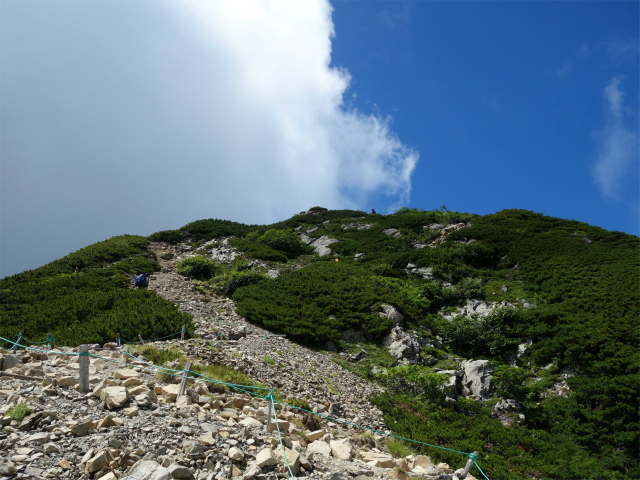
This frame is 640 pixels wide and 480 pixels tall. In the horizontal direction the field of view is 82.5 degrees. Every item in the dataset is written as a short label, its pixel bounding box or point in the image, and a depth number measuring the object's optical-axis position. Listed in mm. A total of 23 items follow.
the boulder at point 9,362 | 7711
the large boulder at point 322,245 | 31941
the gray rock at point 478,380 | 12500
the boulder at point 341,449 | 6449
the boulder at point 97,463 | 4574
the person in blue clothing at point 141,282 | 19797
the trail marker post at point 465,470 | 5780
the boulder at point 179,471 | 4562
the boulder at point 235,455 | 5055
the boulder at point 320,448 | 6469
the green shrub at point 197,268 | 24578
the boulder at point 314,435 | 6902
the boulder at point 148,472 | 4480
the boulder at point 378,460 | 6377
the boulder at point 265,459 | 5055
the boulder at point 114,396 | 6141
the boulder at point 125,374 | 7480
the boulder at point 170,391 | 6957
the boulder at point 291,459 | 5223
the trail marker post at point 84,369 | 6691
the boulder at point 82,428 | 5262
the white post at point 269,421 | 6373
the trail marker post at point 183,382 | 6992
